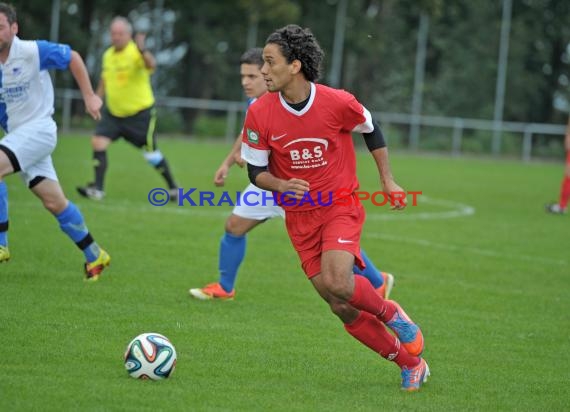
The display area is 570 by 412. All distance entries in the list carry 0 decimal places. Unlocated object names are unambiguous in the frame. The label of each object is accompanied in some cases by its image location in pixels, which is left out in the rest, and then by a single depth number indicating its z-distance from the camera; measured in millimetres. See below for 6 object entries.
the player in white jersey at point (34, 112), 15961
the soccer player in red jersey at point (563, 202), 33875
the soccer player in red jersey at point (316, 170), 11930
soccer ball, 11414
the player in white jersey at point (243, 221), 15995
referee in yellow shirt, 28780
